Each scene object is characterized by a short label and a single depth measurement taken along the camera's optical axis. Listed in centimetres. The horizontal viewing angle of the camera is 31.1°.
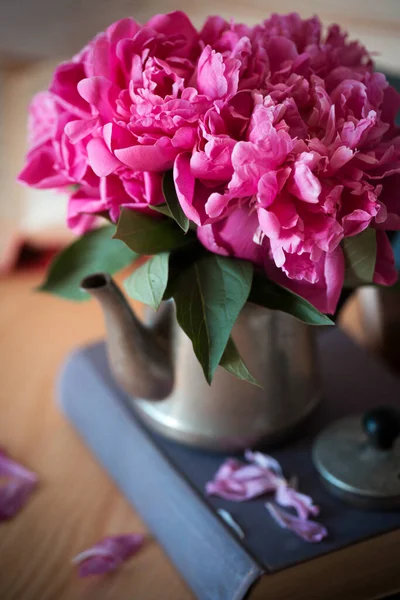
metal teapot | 59
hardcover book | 54
